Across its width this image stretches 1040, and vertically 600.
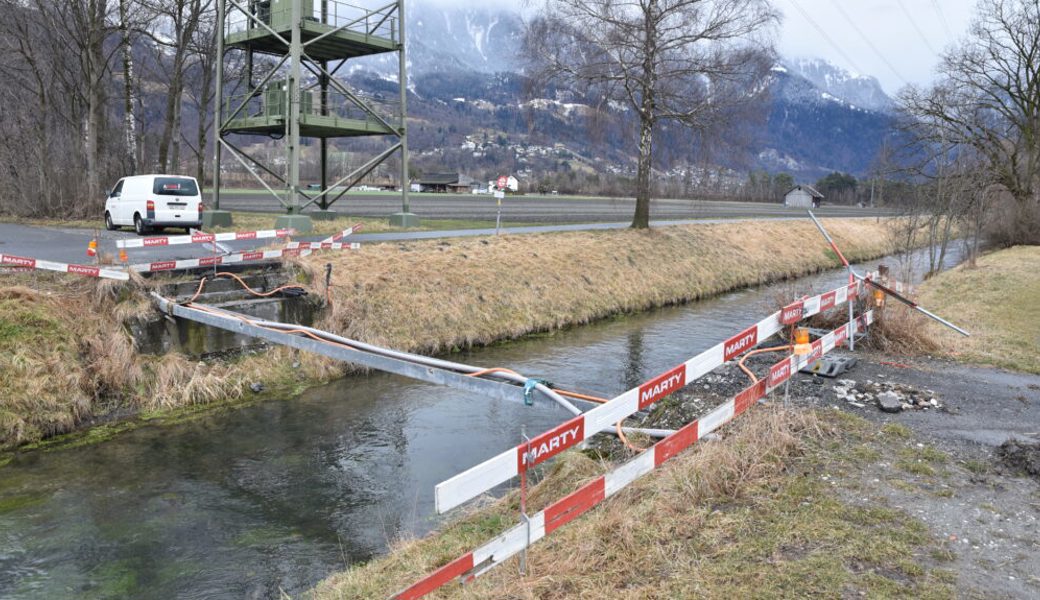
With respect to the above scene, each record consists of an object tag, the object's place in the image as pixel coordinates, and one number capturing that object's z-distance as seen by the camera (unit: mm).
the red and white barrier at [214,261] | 12906
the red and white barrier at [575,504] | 4391
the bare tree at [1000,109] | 34219
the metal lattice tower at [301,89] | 20922
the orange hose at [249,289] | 13539
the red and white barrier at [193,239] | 12633
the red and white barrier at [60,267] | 11703
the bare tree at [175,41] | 28562
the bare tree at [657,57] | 23984
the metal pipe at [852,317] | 11133
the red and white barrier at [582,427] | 4234
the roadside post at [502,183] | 22223
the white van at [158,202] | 20094
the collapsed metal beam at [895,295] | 11406
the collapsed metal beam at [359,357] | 7375
